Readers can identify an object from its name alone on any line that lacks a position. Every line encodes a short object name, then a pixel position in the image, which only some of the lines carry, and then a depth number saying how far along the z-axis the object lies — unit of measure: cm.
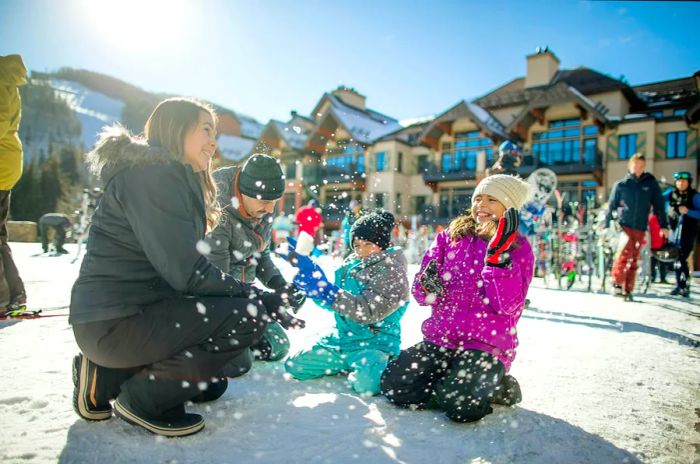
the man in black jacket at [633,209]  594
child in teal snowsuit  232
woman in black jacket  161
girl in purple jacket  202
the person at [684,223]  688
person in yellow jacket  350
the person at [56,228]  1120
